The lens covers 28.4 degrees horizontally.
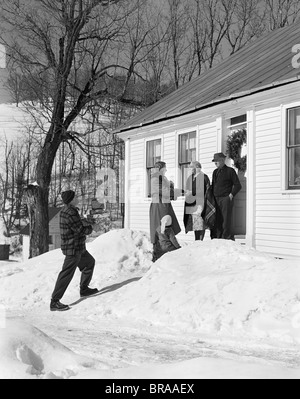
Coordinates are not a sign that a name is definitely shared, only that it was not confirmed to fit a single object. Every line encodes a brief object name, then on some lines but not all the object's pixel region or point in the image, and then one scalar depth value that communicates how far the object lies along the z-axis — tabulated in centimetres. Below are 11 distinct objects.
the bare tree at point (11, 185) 4472
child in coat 1163
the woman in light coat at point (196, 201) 1299
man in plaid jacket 1010
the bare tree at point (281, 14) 3731
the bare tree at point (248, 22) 3772
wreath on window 1431
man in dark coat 1267
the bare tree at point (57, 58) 2250
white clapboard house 1248
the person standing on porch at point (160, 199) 1179
